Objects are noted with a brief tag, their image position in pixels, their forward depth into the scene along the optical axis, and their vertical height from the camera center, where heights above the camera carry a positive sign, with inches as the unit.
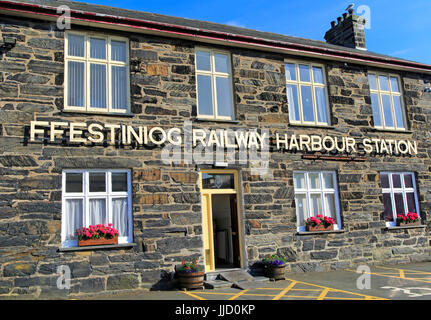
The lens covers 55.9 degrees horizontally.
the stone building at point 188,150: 323.0 +66.9
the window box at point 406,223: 453.7 -13.1
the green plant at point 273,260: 365.4 -36.7
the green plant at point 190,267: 333.4 -35.3
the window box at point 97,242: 323.3 -10.3
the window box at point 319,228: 409.7 -11.1
